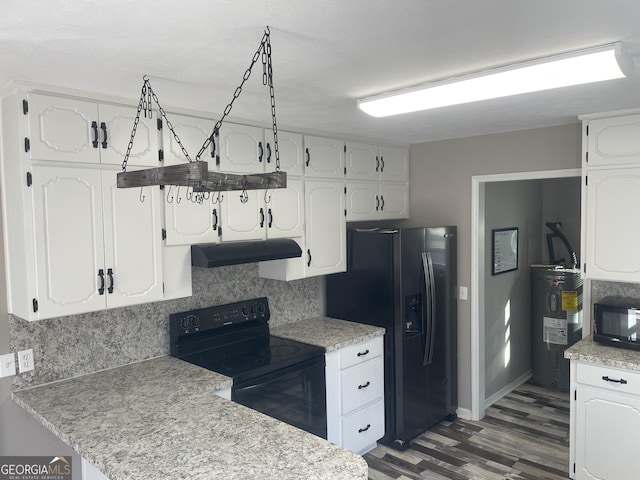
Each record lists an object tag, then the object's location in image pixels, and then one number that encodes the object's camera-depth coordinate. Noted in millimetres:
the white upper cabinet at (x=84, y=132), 2297
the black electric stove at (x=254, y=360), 2879
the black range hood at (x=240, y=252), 2840
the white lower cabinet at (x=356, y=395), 3359
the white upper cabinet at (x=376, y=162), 3984
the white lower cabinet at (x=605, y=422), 2893
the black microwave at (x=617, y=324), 3057
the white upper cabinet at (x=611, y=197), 3119
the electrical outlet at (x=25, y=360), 2520
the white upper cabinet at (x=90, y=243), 2328
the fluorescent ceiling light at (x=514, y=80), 1919
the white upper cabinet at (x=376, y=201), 3988
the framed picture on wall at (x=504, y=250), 4582
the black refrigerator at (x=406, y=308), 3715
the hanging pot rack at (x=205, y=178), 1512
